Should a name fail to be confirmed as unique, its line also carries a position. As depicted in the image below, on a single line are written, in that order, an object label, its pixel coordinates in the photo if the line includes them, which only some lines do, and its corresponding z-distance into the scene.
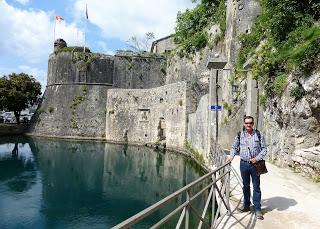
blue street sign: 9.07
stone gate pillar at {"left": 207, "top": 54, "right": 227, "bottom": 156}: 8.90
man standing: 3.29
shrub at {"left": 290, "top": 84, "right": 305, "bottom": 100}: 5.72
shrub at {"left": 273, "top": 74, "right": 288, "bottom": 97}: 6.38
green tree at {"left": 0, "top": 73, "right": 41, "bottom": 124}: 21.79
